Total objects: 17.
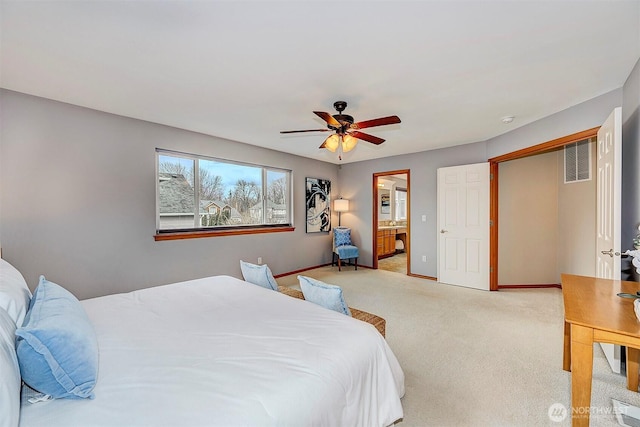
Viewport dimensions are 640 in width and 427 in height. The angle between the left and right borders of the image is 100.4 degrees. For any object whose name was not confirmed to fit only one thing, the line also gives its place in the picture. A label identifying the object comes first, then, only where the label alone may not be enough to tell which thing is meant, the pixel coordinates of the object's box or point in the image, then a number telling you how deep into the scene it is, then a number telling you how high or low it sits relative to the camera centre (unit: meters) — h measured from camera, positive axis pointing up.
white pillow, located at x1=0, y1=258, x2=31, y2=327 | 1.20 -0.40
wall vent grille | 3.86 +0.80
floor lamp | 6.10 +0.21
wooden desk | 1.28 -0.55
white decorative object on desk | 1.34 -0.47
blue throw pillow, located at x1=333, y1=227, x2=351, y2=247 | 5.86 -0.48
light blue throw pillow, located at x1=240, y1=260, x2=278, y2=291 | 2.41 -0.58
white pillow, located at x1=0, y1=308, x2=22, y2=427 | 0.76 -0.52
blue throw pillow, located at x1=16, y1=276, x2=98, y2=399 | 0.95 -0.53
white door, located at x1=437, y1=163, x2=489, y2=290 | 4.35 -0.19
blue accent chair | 5.58 -0.70
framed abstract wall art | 5.64 +0.22
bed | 0.91 -0.65
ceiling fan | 2.48 +0.86
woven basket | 2.02 -0.81
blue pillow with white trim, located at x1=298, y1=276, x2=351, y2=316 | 1.89 -0.59
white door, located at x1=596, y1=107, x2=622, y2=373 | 2.03 +0.11
